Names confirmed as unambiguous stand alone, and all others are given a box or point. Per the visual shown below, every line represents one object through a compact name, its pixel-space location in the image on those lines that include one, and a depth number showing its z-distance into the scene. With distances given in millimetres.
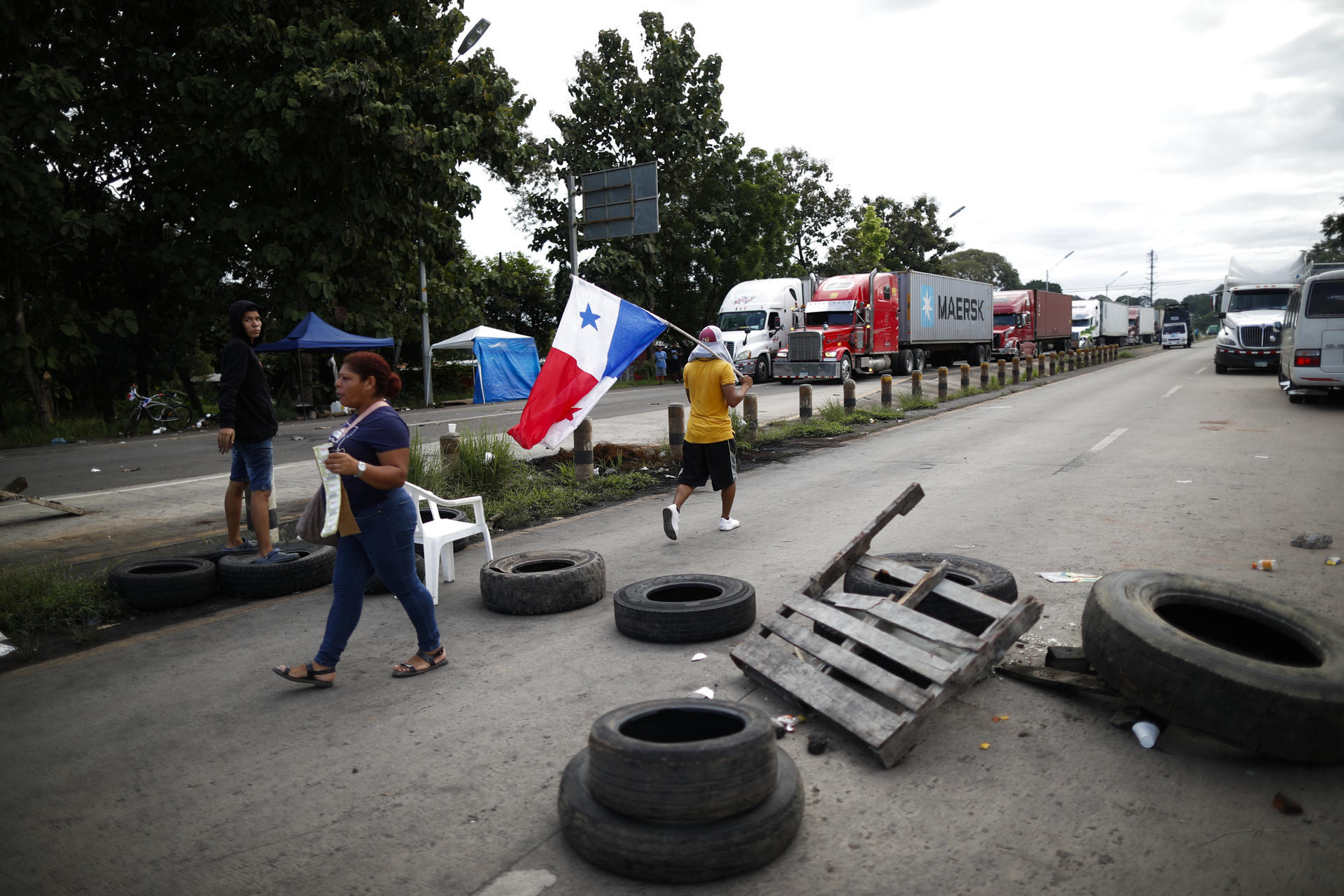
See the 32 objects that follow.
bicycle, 20938
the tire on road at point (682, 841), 2684
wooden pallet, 3453
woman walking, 4266
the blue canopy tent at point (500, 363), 27922
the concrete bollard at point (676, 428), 11617
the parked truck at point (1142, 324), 74250
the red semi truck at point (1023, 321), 42812
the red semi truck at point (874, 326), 28344
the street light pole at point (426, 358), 27750
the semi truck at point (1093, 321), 55594
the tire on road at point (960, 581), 4367
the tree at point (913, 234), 67688
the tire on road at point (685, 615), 4805
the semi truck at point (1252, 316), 27141
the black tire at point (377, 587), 6081
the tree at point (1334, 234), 50500
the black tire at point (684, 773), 2729
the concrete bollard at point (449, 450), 9289
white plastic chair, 5758
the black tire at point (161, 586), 5832
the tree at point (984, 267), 106619
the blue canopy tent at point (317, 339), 22062
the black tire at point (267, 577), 6125
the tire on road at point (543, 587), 5500
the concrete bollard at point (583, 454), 10258
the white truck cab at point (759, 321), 29938
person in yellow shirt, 7715
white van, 15625
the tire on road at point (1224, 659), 3189
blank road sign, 19766
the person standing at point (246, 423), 6395
